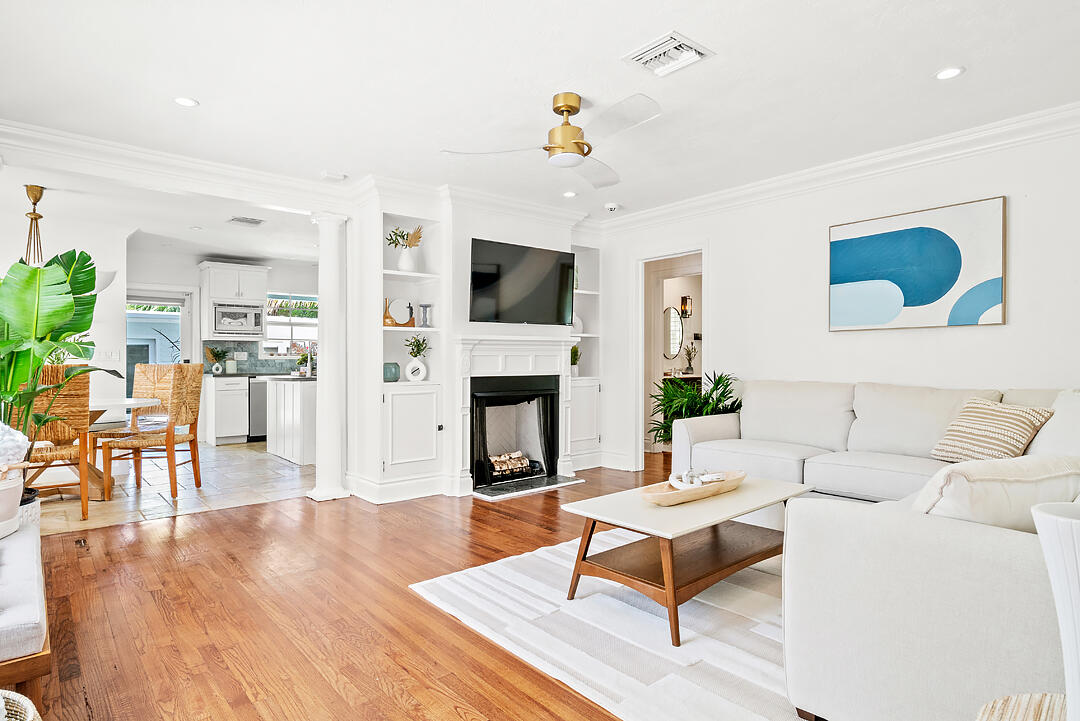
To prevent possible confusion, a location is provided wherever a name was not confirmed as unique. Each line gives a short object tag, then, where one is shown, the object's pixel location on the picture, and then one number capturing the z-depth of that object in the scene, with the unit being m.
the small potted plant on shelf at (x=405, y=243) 4.87
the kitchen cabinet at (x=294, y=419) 5.99
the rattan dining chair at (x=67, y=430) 4.07
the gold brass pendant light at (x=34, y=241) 4.46
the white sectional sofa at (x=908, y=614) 1.36
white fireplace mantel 4.94
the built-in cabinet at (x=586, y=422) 5.93
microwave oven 7.67
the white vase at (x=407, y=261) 4.86
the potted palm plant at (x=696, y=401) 4.85
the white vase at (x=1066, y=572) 0.94
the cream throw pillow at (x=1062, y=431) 2.89
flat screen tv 4.97
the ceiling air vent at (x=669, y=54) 2.62
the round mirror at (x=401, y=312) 4.92
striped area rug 1.93
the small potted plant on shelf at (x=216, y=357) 7.67
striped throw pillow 3.13
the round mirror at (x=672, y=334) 7.54
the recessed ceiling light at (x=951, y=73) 2.88
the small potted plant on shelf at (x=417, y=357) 4.89
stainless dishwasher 7.61
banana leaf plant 2.54
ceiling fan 2.91
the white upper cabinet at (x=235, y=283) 7.55
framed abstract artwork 3.73
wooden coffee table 2.36
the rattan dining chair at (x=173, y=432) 4.64
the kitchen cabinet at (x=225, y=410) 7.37
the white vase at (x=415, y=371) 4.89
